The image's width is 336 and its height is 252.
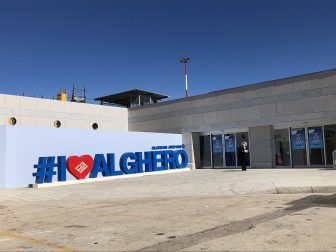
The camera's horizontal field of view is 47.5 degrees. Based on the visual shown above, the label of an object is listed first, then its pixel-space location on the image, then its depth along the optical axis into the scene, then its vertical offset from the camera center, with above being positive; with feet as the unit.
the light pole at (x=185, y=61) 114.34 +29.85
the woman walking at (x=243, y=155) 69.05 +0.69
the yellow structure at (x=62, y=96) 95.55 +16.58
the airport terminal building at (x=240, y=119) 67.92 +8.64
